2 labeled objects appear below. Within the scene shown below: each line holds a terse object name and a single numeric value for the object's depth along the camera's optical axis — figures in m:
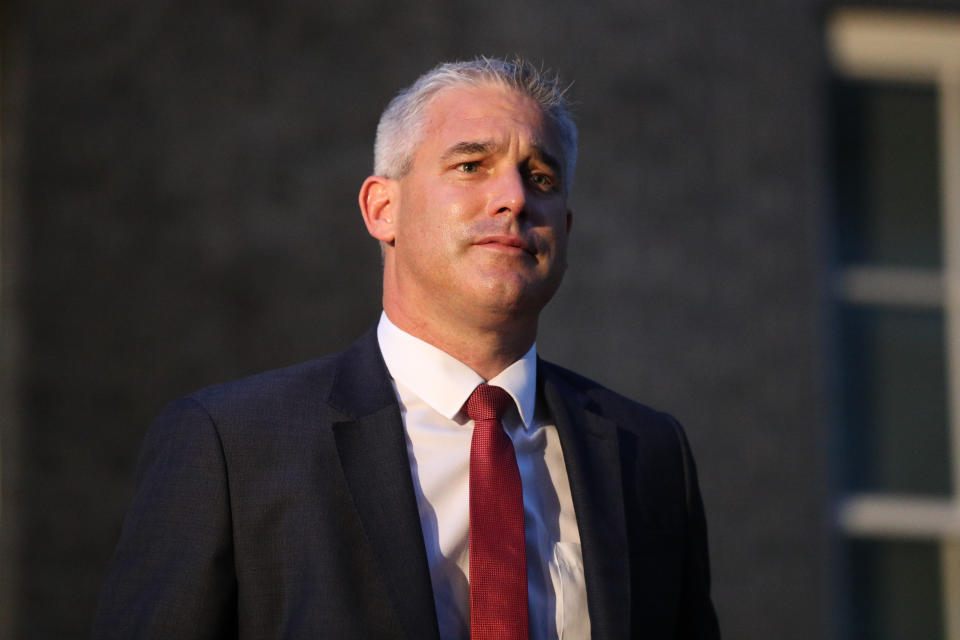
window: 9.25
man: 4.04
